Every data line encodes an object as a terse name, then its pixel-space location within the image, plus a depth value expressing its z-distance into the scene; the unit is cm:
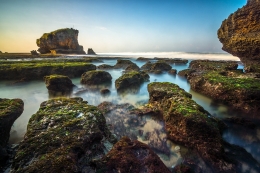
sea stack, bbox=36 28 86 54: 7762
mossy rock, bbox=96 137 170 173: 300
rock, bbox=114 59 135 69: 3023
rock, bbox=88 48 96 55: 10420
